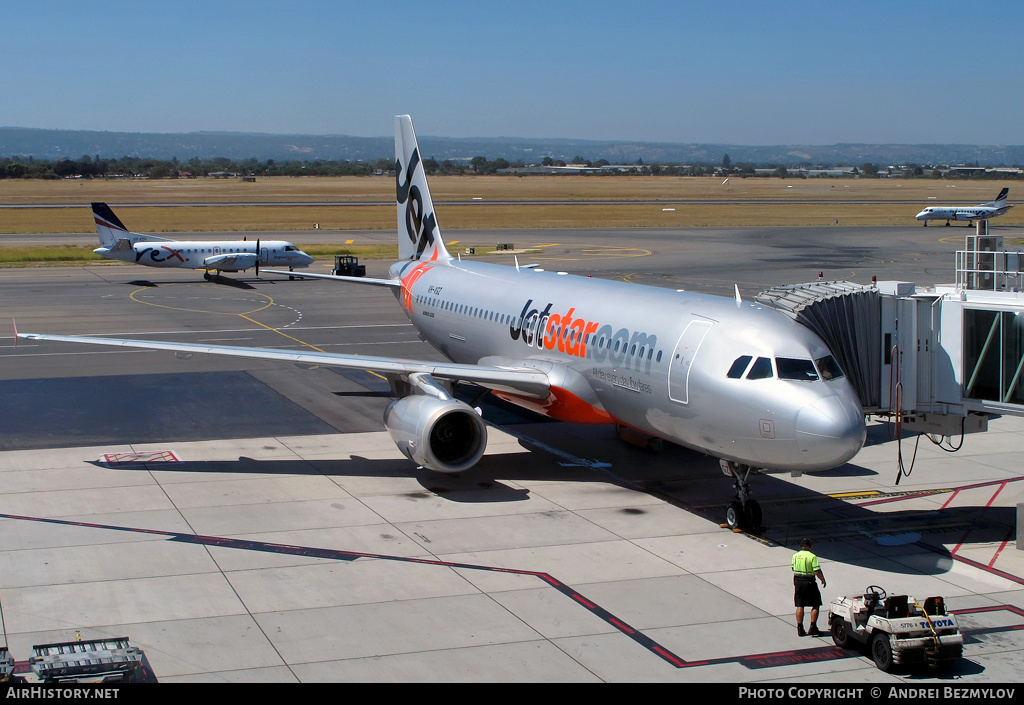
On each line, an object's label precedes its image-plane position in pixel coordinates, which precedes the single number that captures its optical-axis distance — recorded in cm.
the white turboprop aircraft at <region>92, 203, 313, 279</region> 6794
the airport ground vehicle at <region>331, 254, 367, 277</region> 6650
